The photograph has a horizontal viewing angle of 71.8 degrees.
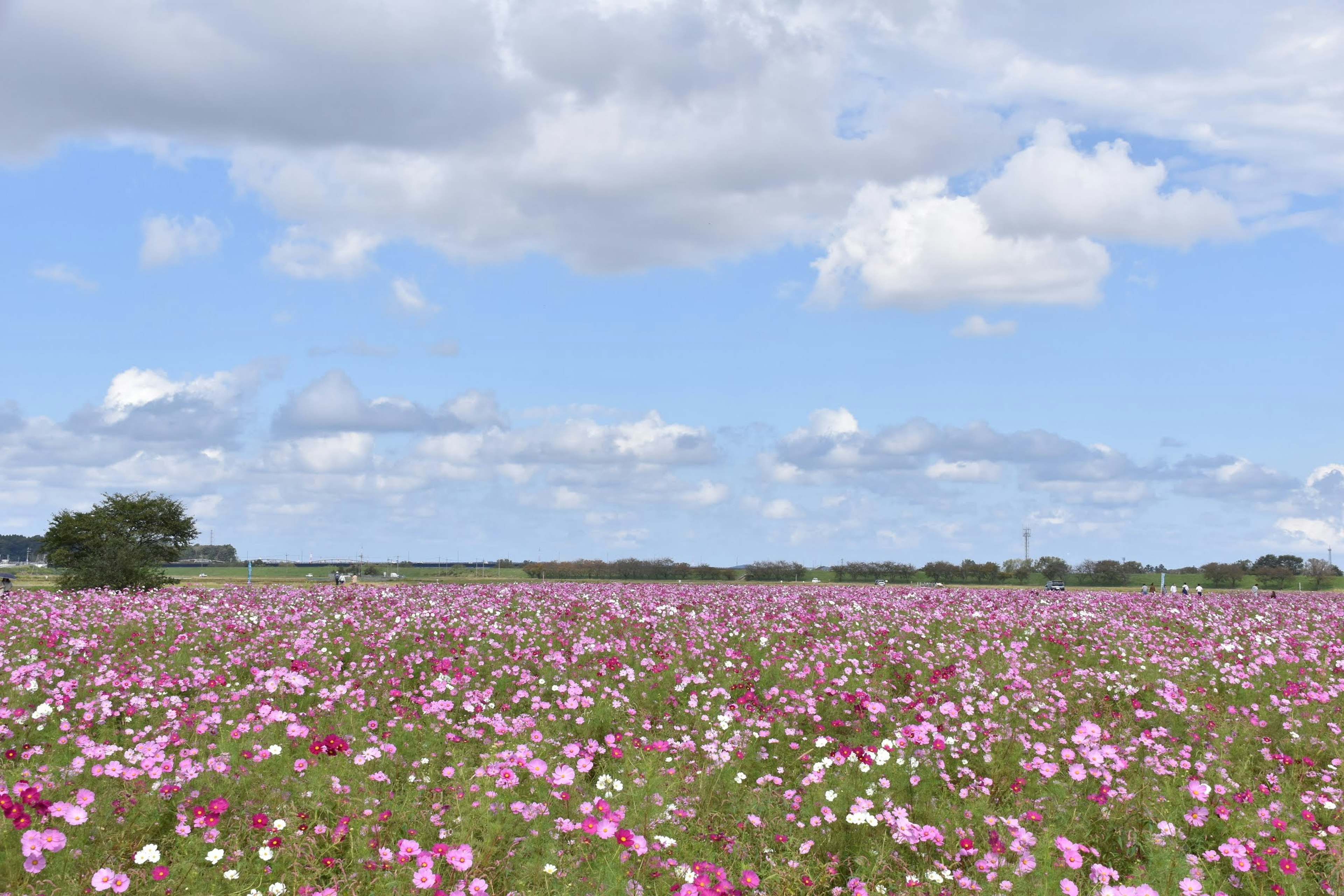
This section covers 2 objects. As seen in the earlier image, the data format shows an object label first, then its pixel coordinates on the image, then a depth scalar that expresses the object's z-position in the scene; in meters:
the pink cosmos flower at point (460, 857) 5.11
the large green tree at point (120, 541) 35.56
